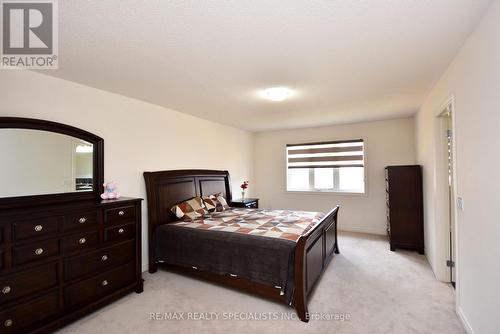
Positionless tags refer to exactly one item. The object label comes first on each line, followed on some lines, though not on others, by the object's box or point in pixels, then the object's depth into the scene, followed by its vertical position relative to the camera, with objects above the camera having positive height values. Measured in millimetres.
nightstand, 4705 -678
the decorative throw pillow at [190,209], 3479 -594
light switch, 2027 -325
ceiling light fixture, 2876 +988
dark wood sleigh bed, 2209 -782
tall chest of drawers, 3750 -661
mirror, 2121 +99
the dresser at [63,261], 1802 -806
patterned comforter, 2732 -728
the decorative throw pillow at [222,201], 4270 -571
